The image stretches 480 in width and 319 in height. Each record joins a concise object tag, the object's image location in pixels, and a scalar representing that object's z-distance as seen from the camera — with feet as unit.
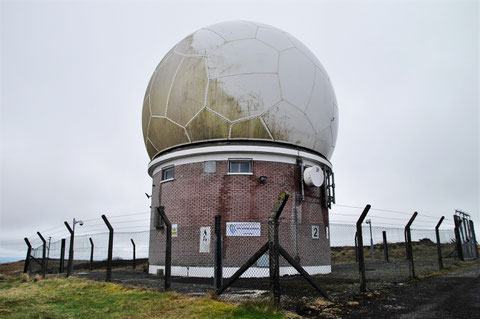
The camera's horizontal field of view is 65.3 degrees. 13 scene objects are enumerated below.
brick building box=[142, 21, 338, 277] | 43.09
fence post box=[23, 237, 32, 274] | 55.42
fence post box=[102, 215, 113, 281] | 35.71
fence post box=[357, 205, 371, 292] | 27.07
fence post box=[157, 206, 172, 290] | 27.81
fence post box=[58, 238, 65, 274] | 53.42
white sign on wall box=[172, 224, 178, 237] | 45.29
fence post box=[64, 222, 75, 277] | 43.34
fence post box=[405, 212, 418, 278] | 34.78
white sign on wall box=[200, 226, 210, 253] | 42.83
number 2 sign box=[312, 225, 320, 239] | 46.50
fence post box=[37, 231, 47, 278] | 47.46
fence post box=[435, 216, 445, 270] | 42.60
